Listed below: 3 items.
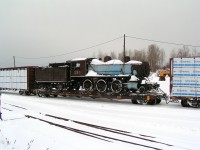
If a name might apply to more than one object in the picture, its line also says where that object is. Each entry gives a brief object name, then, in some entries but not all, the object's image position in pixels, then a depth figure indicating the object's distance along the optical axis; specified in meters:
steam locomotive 19.80
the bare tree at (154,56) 83.38
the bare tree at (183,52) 86.75
